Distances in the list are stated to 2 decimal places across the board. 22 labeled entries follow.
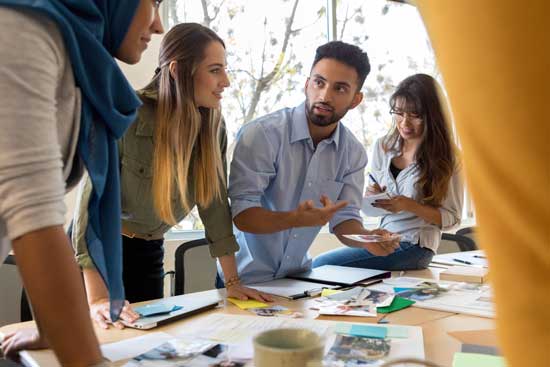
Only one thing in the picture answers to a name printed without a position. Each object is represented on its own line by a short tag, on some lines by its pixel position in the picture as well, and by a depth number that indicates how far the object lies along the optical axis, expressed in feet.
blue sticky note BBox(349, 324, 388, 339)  3.91
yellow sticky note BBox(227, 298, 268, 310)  4.92
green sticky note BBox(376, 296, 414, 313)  4.75
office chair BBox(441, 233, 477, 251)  9.52
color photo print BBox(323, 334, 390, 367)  3.39
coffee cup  2.40
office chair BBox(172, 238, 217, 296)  7.25
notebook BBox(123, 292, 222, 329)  4.24
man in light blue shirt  6.33
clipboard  5.99
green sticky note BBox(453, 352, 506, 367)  3.31
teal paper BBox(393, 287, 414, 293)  5.48
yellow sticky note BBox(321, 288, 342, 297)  5.37
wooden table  3.55
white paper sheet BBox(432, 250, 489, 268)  7.52
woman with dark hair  7.91
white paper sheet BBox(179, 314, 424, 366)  3.59
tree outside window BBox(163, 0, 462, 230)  12.76
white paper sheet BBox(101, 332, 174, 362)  3.54
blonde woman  5.71
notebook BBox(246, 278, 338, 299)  5.38
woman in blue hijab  2.36
